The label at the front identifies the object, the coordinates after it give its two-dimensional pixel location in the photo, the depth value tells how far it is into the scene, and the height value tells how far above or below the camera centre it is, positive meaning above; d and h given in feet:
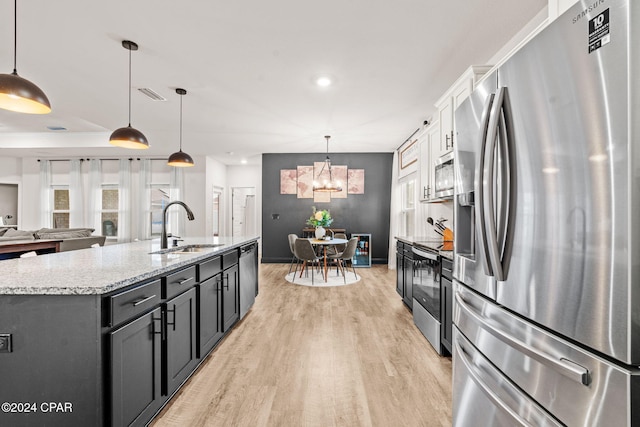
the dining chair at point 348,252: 18.34 -2.30
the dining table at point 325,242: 18.37 -1.76
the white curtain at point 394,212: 23.53 -0.02
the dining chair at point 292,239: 20.37 -1.78
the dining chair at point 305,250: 17.58 -2.10
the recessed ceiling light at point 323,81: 11.59 +4.76
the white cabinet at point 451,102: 8.64 +3.45
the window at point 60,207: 26.84 +0.34
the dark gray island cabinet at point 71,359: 4.42 -2.07
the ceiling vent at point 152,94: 12.64 +4.77
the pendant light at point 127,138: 9.93 +2.27
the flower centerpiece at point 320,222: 20.40 -0.67
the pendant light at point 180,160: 13.75 +2.20
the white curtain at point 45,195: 26.53 +1.33
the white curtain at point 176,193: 26.48 +1.50
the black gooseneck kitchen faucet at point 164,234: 8.84 -0.64
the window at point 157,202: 26.84 +0.78
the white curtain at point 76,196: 26.25 +1.23
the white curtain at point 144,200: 26.43 +0.93
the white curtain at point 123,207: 26.37 +0.35
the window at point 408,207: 20.53 +0.30
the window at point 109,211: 26.66 +0.02
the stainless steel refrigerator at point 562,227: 2.38 -0.13
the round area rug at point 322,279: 17.93 -3.97
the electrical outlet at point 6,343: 4.40 -1.79
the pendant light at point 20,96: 5.96 +2.19
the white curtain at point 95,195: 26.35 +1.32
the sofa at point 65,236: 16.60 -1.34
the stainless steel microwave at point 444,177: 9.80 +1.12
